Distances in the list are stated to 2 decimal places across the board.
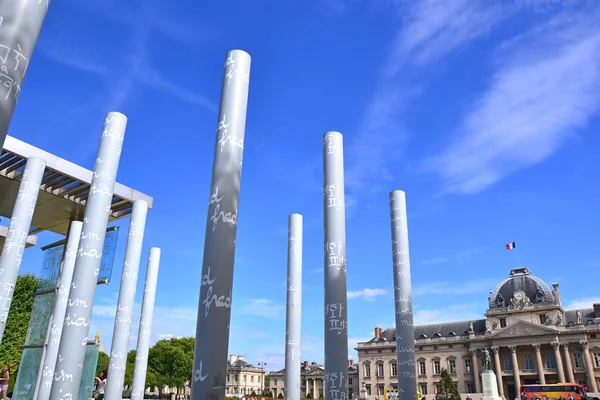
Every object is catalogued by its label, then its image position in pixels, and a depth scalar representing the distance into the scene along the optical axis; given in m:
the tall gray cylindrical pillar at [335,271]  13.66
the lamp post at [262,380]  148.25
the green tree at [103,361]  96.12
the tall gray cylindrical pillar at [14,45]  5.95
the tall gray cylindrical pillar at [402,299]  17.34
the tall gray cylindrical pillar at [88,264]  14.72
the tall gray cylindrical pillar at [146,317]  26.23
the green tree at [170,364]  95.81
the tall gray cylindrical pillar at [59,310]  20.42
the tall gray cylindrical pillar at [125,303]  21.34
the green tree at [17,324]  42.19
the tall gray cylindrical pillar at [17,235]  20.78
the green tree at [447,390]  63.38
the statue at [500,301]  94.93
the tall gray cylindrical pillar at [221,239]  9.70
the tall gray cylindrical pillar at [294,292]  23.22
